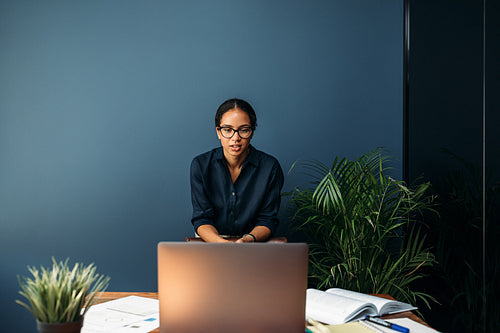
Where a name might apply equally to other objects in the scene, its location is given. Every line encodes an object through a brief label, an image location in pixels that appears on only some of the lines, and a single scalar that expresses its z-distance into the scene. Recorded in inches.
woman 99.6
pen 43.3
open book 48.0
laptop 36.8
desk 50.4
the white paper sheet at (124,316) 44.9
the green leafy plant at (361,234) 98.2
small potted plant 32.9
